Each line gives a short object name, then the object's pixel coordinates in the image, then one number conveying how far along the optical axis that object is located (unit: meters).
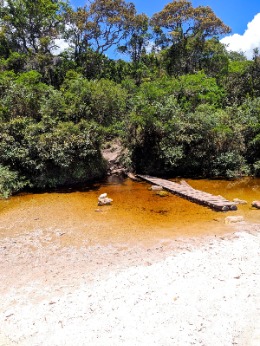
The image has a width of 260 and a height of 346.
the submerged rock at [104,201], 12.61
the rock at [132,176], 18.34
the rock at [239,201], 11.74
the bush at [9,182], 14.55
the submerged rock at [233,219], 9.38
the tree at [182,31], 29.30
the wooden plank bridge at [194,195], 10.78
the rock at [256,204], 10.89
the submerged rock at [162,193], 13.79
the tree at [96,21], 28.92
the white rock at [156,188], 14.93
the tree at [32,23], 27.64
